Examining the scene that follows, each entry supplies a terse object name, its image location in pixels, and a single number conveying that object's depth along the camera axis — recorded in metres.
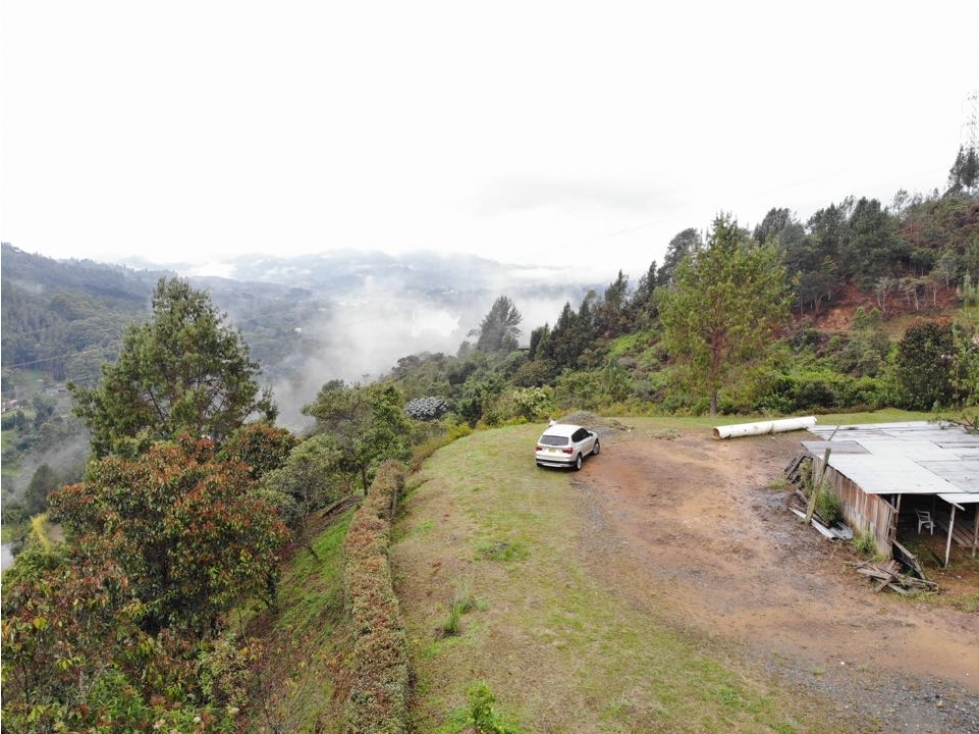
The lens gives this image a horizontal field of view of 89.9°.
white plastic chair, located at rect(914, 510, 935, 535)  12.98
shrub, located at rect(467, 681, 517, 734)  6.48
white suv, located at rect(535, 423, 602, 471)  18.62
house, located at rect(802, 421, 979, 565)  11.77
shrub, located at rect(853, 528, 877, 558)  12.17
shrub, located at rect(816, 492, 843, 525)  13.84
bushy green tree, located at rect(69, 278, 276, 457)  21.61
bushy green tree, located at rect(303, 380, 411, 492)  20.98
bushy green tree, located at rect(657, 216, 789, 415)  25.19
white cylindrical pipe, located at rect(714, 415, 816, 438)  21.81
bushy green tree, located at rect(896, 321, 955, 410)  24.55
